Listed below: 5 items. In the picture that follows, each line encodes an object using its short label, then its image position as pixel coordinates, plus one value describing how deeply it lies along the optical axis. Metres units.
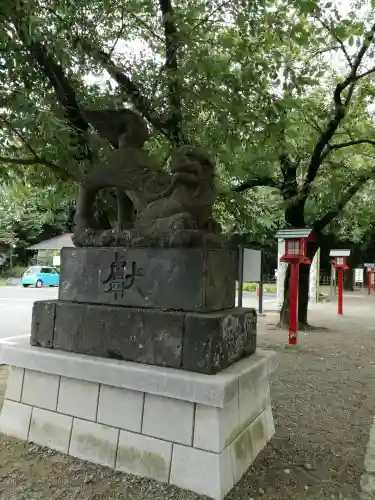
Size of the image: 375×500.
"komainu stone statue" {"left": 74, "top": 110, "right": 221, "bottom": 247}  2.93
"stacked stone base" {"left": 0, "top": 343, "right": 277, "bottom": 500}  2.42
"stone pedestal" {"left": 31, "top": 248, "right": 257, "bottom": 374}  2.65
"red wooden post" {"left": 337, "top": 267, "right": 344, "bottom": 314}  13.90
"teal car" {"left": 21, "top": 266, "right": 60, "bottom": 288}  24.30
